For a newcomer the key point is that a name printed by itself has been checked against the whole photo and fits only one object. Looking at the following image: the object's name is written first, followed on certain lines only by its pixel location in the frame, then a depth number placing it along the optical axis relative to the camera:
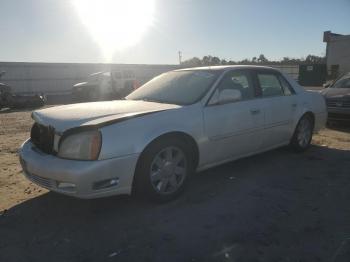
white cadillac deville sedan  3.61
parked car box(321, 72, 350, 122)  8.84
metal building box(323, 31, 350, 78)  43.66
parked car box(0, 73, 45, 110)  18.13
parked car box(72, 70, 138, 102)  23.81
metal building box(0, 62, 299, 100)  29.61
